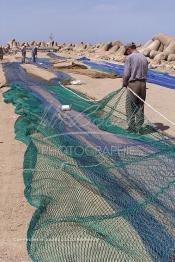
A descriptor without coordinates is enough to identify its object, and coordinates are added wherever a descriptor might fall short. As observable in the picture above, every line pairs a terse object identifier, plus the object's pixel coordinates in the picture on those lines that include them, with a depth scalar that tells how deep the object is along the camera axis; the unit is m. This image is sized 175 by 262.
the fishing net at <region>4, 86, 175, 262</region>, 2.86
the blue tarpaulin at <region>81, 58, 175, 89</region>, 12.43
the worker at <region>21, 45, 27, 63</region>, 19.94
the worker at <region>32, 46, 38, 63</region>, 20.89
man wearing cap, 5.79
